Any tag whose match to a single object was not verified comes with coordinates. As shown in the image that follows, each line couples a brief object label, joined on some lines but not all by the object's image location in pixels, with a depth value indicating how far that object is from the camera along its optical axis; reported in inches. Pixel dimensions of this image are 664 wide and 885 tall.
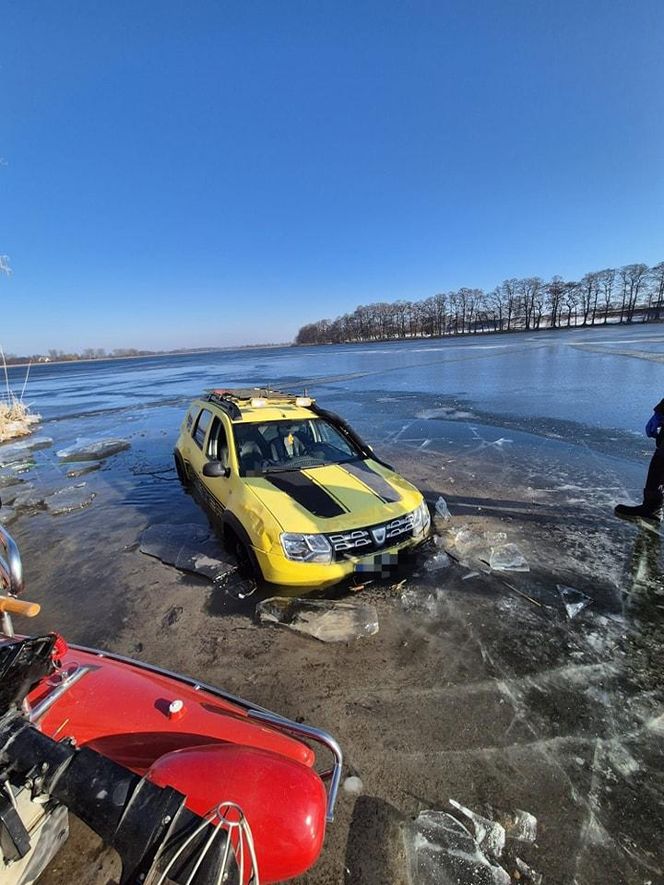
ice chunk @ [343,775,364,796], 86.6
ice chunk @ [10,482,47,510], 281.1
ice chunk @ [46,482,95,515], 270.7
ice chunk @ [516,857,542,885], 71.2
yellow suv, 143.2
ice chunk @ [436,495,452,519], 220.8
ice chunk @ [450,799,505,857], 76.1
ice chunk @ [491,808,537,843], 77.9
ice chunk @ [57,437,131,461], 406.7
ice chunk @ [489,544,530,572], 167.5
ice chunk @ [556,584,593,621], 139.7
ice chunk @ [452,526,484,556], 184.4
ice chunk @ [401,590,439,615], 145.6
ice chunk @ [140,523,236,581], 181.2
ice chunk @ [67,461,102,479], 351.7
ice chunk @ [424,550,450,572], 170.9
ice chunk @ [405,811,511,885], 71.8
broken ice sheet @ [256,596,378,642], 135.2
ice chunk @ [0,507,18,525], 258.2
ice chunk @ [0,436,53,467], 426.7
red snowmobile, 43.1
